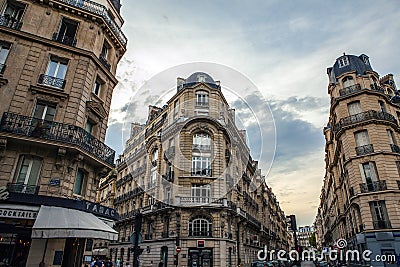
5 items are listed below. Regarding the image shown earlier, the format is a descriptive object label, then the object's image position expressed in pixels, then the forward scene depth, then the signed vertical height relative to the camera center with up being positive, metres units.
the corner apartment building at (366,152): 20.09 +7.88
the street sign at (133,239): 8.05 +0.21
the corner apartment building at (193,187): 25.58 +6.30
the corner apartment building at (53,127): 10.84 +5.25
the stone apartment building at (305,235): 177.38 +9.67
